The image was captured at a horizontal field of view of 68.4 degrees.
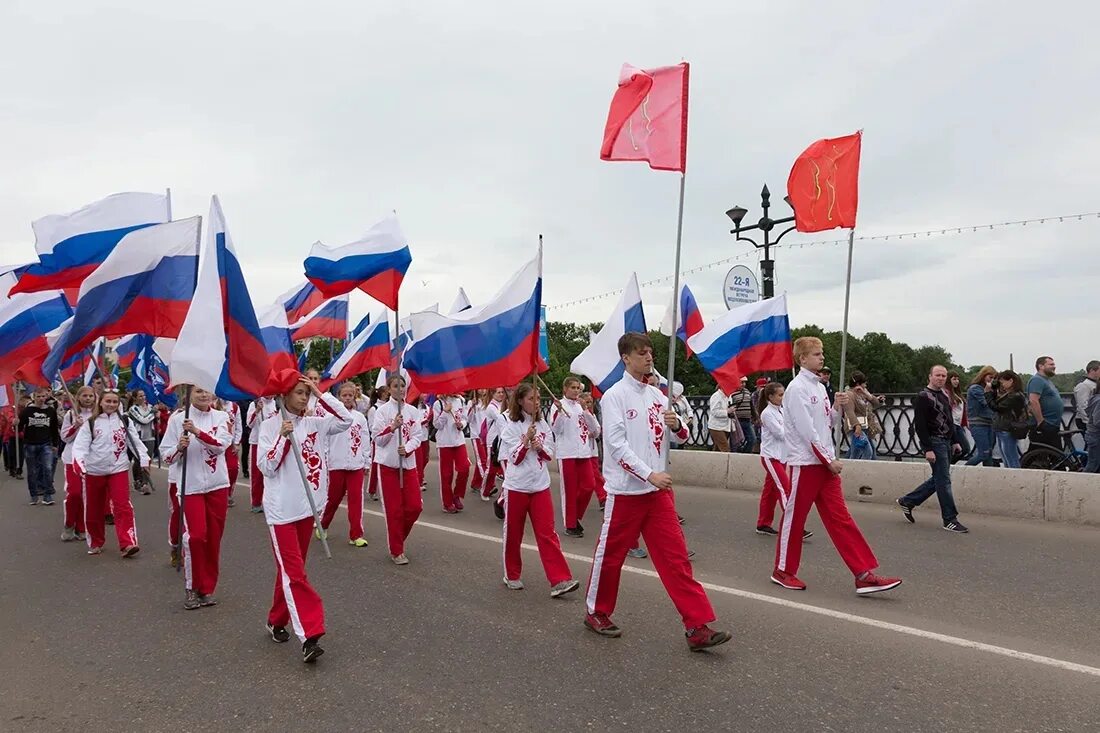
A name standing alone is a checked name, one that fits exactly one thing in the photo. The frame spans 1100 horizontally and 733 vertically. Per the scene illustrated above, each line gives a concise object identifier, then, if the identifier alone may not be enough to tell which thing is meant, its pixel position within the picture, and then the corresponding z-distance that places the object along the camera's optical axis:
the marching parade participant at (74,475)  8.92
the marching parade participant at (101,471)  8.32
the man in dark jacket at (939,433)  8.06
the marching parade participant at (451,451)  11.01
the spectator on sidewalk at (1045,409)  10.55
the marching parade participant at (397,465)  7.59
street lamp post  16.08
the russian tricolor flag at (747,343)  9.74
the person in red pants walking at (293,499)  4.77
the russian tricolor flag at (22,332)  8.84
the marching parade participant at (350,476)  8.62
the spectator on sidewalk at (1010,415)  10.55
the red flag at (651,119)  6.38
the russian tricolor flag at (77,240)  8.08
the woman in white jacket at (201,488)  6.11
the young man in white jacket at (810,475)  5.99
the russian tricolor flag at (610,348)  8.48
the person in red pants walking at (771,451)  8.32
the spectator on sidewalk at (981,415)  11.34
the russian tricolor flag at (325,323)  13.70
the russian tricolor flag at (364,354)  12.20
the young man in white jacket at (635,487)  4.81
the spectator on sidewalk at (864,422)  12.25
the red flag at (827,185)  8.62
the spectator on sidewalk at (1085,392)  10.20
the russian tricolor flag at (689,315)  11.46
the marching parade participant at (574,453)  8.84
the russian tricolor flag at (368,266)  8.39
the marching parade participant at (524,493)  6.35
